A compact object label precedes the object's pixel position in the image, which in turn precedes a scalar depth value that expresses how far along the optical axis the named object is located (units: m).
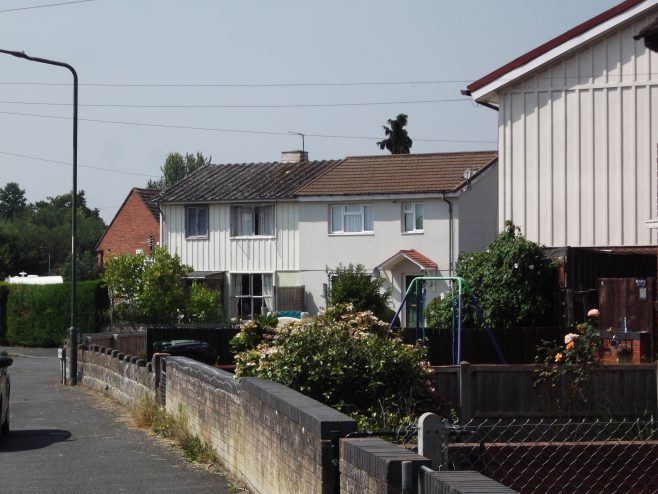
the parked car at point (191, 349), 26.20
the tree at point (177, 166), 130.50
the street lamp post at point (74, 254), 29.78
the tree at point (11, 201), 176.50
